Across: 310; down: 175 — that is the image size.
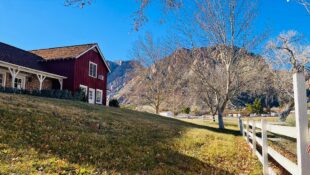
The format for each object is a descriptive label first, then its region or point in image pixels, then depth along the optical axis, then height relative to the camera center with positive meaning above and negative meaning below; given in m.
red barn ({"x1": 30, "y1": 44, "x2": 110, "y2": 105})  25.20 +4.09
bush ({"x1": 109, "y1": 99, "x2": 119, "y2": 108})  29.76 +0.34
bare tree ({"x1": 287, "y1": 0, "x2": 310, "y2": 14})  7.49 +3.13
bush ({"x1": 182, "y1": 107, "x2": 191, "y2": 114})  56.26 -0.86
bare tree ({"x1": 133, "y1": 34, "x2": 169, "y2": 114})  36.75 +4.34
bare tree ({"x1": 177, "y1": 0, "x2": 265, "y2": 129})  19.45 +4.35
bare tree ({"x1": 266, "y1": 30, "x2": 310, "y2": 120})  25.25 +4.87
